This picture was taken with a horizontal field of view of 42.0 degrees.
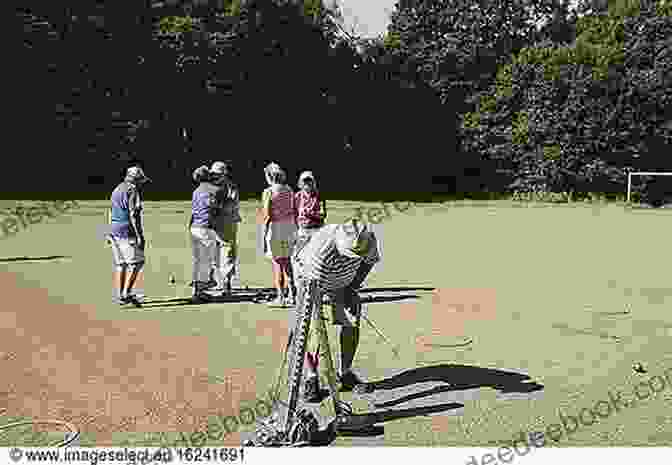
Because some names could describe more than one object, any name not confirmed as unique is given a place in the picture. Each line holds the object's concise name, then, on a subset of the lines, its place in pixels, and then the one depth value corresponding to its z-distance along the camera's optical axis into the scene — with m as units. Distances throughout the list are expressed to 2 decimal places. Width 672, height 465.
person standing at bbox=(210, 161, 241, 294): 11.47
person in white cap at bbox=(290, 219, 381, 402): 6.24
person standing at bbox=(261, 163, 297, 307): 10.91
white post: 41.49
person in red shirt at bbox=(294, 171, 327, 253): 10.62
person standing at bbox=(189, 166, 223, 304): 11.30
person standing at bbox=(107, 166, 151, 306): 10.66
